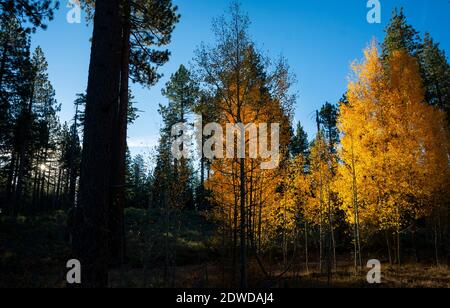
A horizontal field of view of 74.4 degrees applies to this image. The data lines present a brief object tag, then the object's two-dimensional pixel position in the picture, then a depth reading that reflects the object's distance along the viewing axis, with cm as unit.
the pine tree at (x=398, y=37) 2069
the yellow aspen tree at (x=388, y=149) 1328
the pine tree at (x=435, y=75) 2397
